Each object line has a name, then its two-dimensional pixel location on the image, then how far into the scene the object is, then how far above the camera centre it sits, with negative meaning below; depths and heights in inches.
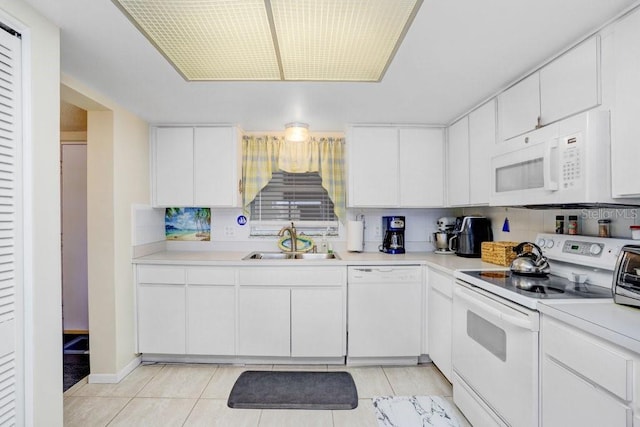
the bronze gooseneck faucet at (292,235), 129.0 -9.0
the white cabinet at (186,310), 105.9 -32.3
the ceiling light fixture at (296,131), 111.0 +28.6
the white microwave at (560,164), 56.4 +9.6
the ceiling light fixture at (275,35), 53.3 +34.1
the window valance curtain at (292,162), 129.0 +20.9
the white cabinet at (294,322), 105.5 -36.2
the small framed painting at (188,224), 132.0 -4.4
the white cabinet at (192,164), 118.5 +18.5
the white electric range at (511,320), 57.0 -22.5
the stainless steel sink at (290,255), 122.5 -16.7
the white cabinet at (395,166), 118.8 +17.4
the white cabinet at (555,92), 58.9 +25.5
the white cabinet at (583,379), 40.0 -23.8
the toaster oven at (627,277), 51.6 -11.1
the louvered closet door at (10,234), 50.3 -3.2
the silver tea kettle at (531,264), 73.1 -12.3
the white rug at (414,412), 78.2 -51.7
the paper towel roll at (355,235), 124.4 -8.8
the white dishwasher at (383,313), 105.6 -33.4
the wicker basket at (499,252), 90.9 -12.1
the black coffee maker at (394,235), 121.8 -8.8
